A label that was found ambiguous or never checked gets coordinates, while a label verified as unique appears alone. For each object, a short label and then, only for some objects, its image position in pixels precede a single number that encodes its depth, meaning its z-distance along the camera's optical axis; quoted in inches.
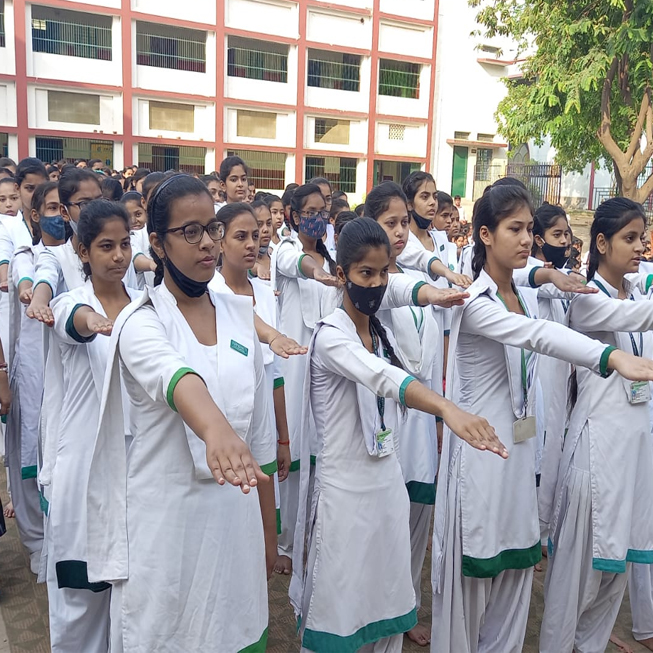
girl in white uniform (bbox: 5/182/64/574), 146.1
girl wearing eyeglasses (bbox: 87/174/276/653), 72.9
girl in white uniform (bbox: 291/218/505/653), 95.0
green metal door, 1133.1
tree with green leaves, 438.9
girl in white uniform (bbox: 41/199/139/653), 101.5
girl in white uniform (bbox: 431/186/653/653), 106.0
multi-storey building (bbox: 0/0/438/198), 829.8
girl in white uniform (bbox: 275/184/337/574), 157.9
